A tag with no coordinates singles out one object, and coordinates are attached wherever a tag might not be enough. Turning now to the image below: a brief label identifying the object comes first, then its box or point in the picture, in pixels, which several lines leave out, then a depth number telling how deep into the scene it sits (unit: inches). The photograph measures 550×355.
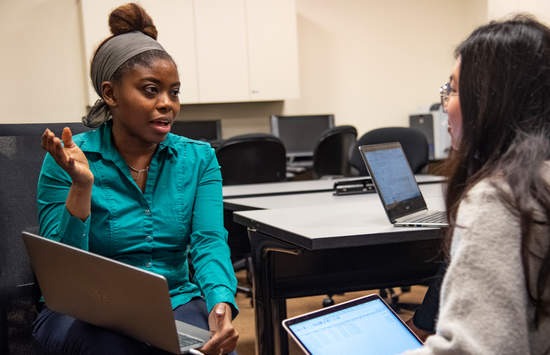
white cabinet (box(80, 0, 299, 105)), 194.4
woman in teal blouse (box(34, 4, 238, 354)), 49.7
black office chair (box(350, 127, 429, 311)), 134.4
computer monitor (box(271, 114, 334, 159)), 213.8
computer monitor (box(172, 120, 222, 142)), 202.2
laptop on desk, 58.2
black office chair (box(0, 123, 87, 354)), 50.6
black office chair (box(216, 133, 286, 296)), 134.2
